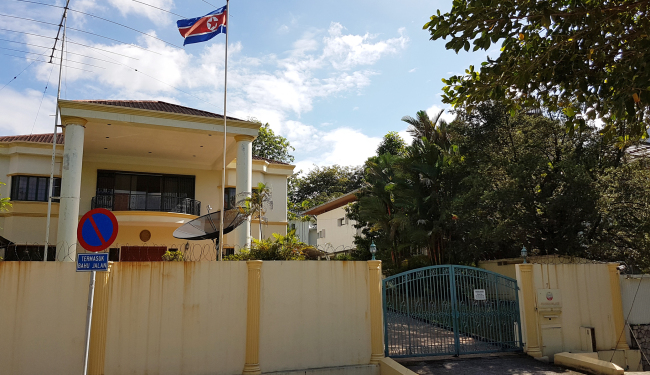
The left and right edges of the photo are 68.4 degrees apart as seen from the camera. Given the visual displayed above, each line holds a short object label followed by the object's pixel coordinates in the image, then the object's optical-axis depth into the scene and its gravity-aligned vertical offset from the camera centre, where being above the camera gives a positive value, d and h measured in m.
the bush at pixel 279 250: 11.17 +0.37
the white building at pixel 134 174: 16.83 +4.16
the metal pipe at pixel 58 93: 15.36 +5.94
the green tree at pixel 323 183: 48.12 +8.25
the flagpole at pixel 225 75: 15.47 +6.22
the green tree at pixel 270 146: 39.38 +9.82
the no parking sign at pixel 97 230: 6.59 +0.53
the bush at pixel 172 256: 14.93 +0.35
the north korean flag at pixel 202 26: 14.82 +7.43
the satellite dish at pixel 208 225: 16.00 +1.39
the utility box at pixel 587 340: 11.76 -1.89
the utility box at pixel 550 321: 11.53 -1.41
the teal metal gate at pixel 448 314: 11.10 -1.17
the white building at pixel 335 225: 33.56 +3.03
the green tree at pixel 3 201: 14.59 +2.08
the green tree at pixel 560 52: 8.36 +3.95
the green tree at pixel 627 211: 15.24 +1.64
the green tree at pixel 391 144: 36.91 +9.42
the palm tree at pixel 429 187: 21.42 +3.49
